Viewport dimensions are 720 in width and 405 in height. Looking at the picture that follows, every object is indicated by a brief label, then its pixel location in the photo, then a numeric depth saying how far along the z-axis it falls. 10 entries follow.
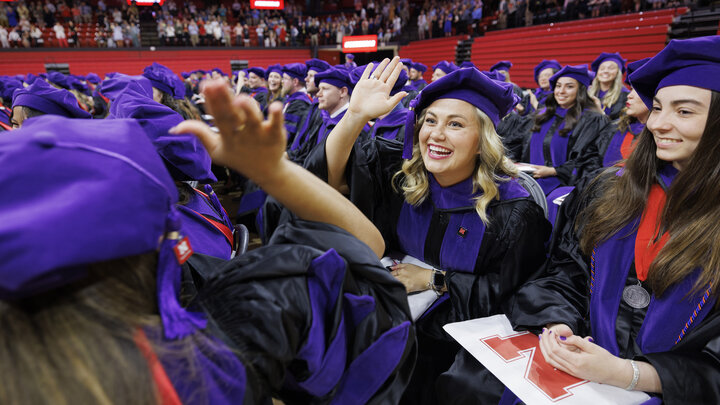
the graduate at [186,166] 1.60
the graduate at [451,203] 1.88
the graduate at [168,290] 0.54
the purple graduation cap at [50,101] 3.00
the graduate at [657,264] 1.30
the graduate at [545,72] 7.04
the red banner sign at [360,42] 14.77
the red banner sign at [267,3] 10.35
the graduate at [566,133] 4.30
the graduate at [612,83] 5.96
